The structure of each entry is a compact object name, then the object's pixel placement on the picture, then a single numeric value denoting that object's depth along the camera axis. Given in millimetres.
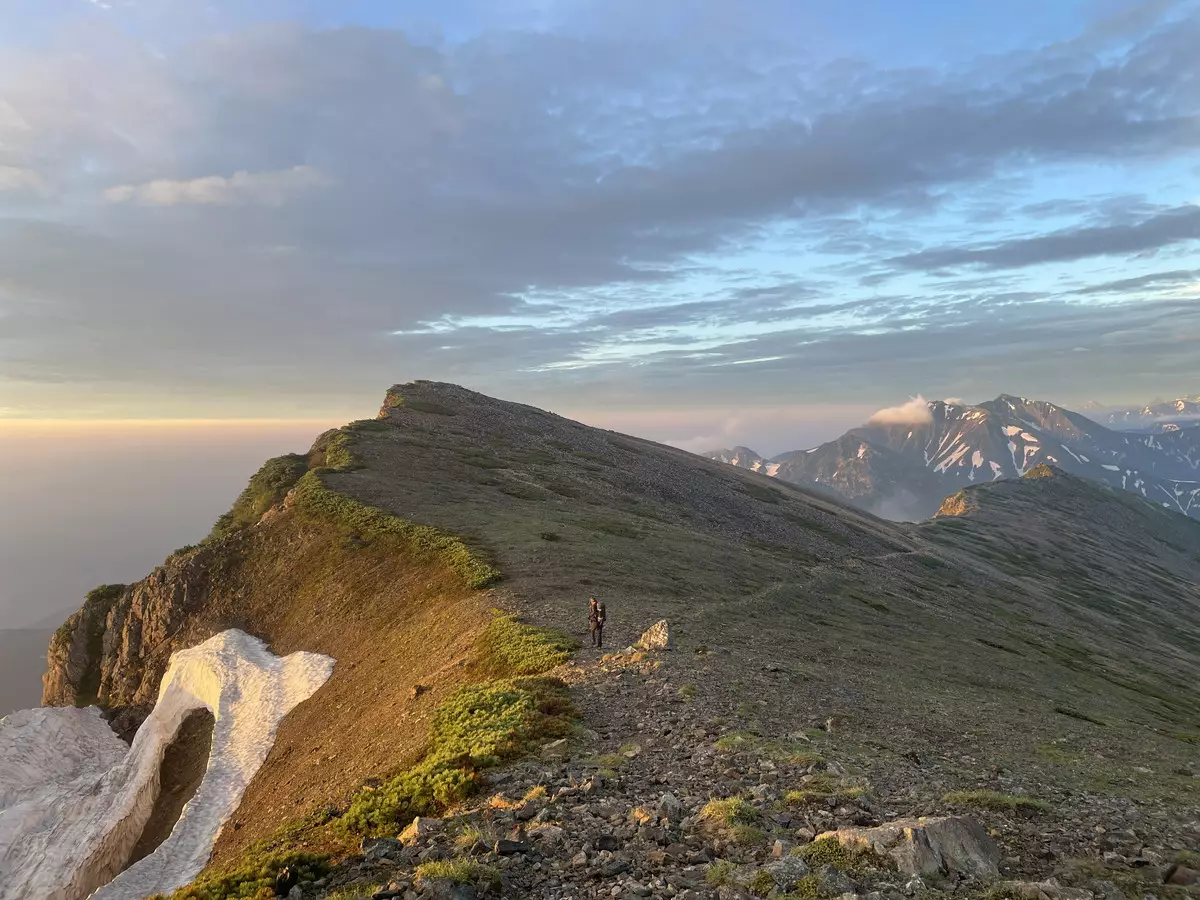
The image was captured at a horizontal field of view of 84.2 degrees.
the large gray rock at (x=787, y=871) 10188
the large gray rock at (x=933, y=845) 10562
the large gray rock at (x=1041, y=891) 9836
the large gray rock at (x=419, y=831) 12555
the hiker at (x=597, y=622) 26438
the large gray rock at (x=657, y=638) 26047
